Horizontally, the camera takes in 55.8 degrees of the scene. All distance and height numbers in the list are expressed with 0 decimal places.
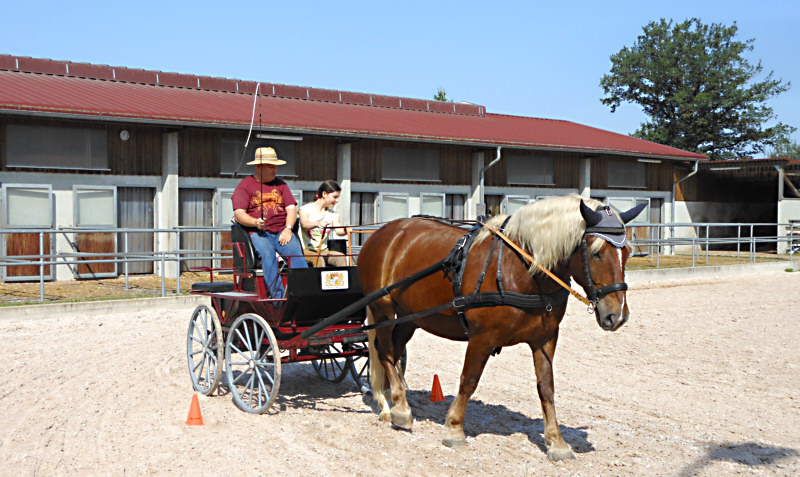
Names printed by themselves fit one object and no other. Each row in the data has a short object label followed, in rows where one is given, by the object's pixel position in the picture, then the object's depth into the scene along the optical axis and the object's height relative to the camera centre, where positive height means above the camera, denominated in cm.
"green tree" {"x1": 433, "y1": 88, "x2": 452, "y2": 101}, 6251 +1078
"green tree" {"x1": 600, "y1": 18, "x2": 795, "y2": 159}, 4597 +848
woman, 741 +2
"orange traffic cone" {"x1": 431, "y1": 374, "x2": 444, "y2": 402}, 700 -157
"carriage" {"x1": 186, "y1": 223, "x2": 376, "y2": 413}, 652 -89
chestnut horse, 496 -40
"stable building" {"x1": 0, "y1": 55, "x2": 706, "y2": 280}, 1619 +184
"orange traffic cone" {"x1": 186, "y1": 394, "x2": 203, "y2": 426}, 600 -153
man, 686 +11
